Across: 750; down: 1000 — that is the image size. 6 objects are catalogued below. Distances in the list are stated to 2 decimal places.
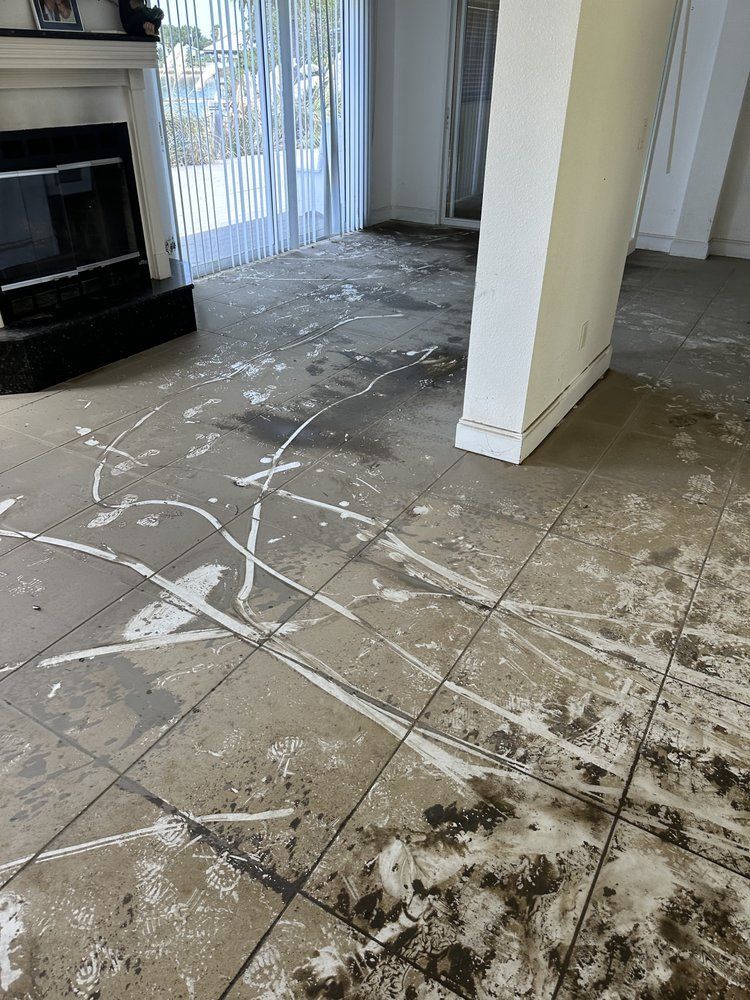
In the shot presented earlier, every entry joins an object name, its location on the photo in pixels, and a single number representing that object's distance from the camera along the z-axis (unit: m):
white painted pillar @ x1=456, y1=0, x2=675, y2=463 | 2.12
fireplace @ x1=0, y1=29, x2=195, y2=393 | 3.16
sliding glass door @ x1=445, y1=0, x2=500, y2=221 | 5.91
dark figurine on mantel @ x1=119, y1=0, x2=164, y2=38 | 3.40
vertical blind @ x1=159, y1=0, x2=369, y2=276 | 4.32
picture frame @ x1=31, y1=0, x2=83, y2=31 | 3.08
